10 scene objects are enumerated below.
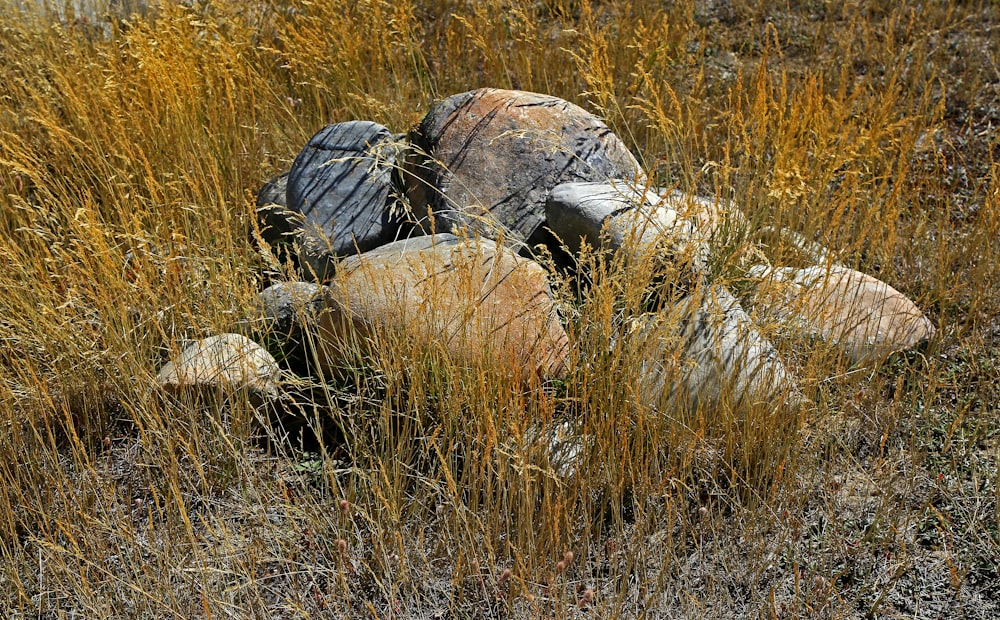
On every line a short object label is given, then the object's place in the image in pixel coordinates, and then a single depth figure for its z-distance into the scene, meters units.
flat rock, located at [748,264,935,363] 2.59
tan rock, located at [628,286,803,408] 2.31
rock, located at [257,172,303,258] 3.61
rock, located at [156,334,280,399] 2.56
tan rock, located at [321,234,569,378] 2.42
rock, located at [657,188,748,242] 2.86
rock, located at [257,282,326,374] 2.88
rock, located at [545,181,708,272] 2.86
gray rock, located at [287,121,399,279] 3.41
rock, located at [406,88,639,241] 3.32
